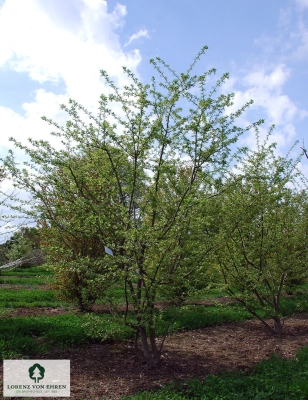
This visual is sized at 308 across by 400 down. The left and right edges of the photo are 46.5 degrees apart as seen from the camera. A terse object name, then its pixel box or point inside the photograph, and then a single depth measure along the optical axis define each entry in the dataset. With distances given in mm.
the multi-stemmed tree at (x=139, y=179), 4773
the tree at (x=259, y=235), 6234
